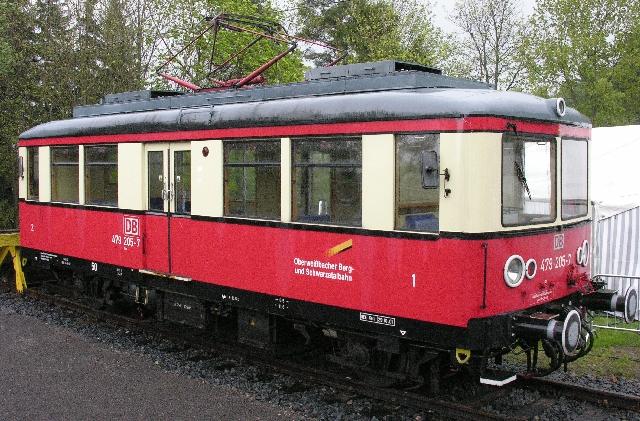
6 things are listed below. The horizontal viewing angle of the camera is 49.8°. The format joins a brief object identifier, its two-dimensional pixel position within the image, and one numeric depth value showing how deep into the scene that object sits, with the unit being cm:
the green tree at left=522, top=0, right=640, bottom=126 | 2977
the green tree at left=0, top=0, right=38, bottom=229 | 2442
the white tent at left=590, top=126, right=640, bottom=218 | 1399
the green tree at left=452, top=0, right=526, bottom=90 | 3731
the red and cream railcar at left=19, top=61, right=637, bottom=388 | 626
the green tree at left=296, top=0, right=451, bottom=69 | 2458
